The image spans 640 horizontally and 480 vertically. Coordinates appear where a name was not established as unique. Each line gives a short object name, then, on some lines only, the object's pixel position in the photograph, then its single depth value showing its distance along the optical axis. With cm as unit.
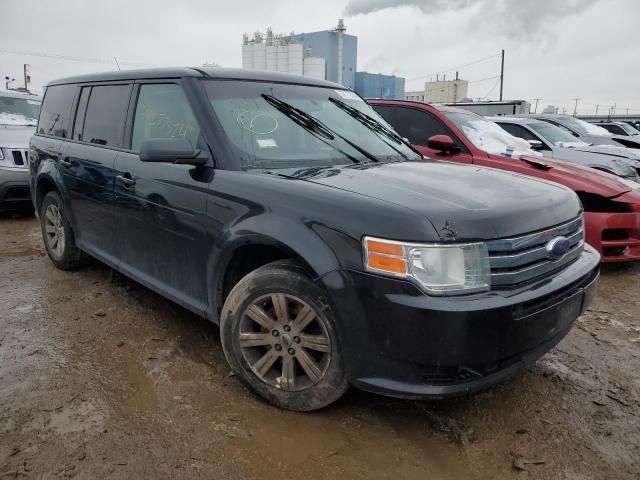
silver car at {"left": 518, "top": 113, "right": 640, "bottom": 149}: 1032
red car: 479
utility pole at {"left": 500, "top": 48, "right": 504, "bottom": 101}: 4400
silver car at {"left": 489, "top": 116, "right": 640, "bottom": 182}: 746
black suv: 204
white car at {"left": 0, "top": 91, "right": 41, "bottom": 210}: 686
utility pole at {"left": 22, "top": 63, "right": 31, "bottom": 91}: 3584
